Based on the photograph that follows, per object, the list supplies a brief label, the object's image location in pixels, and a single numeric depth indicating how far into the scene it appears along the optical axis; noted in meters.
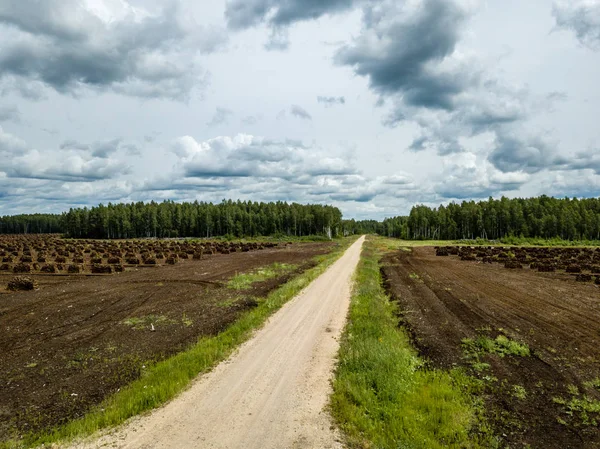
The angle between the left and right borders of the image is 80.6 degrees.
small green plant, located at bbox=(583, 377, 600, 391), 11.20
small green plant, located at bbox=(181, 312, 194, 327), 18.92
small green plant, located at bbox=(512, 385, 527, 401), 10.62
